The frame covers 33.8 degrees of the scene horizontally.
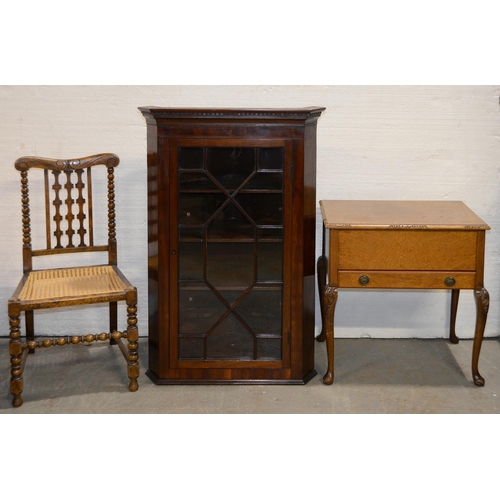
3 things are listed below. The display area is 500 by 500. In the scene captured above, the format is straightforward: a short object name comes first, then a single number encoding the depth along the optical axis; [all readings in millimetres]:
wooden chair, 3867
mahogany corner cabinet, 3869
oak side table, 3848
